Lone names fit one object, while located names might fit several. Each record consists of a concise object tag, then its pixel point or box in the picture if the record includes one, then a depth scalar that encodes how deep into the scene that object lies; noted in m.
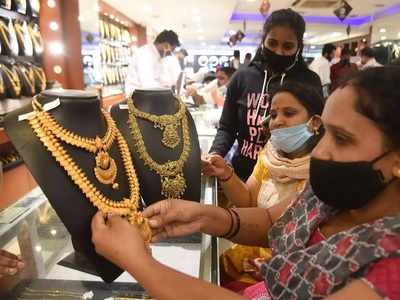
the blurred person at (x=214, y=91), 3.35
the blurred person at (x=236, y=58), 6.92
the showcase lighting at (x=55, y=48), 3.39
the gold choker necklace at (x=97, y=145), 0.72
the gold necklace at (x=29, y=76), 2.94
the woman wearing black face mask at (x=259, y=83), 1.38
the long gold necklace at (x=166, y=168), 0.94
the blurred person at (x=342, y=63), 4.73
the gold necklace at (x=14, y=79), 2.74
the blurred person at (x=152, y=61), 3.64
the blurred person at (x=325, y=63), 5.34
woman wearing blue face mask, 1.06
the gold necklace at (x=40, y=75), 3.12
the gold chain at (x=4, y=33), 2.71
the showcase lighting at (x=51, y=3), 3.30
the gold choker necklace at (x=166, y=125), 0.98
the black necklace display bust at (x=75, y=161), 0.68
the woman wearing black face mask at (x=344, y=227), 0.54
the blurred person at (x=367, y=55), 4.90
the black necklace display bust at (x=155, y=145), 0.94
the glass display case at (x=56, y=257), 0.77
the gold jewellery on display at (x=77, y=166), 0.69
